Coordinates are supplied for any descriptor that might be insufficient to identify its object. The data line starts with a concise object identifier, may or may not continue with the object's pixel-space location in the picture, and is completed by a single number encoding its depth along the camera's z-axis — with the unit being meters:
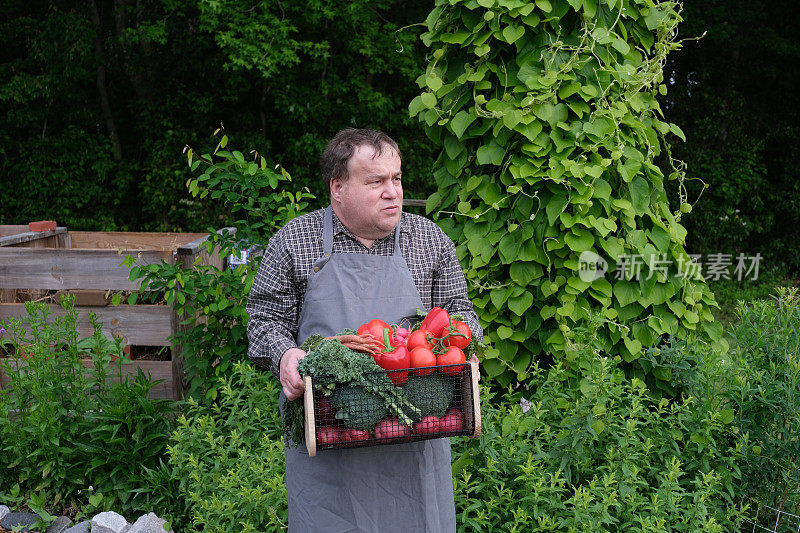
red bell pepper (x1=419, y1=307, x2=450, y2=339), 1.83
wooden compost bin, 3.80
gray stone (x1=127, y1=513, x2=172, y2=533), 2.97
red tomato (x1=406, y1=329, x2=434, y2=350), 1.77
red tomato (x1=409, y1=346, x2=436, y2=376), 1.73
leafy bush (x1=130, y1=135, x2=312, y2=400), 3.37
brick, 5.39
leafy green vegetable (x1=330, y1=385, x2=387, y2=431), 1.68
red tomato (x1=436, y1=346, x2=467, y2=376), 1.76
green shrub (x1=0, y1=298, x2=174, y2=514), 3.19
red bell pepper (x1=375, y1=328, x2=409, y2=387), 1.71
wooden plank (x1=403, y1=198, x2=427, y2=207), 4.36
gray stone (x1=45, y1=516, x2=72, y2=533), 3.09
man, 1.97
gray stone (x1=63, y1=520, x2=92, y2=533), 3.01
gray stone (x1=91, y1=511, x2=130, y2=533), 2.96
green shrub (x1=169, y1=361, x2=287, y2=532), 2.46
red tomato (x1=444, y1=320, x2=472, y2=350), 1.82
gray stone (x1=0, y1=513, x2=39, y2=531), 3.08
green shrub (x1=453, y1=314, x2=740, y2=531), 2.32
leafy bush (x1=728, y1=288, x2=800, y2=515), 2.47
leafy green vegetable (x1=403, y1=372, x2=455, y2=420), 1.73
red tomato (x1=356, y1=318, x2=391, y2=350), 1.77
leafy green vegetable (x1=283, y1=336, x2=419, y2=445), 1.66
